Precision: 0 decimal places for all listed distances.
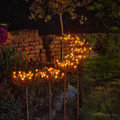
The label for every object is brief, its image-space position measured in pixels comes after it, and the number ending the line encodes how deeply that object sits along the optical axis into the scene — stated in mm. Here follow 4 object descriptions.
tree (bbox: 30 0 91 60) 7908
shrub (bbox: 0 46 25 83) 5633
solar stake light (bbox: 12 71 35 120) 4008
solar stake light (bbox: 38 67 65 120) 4215
